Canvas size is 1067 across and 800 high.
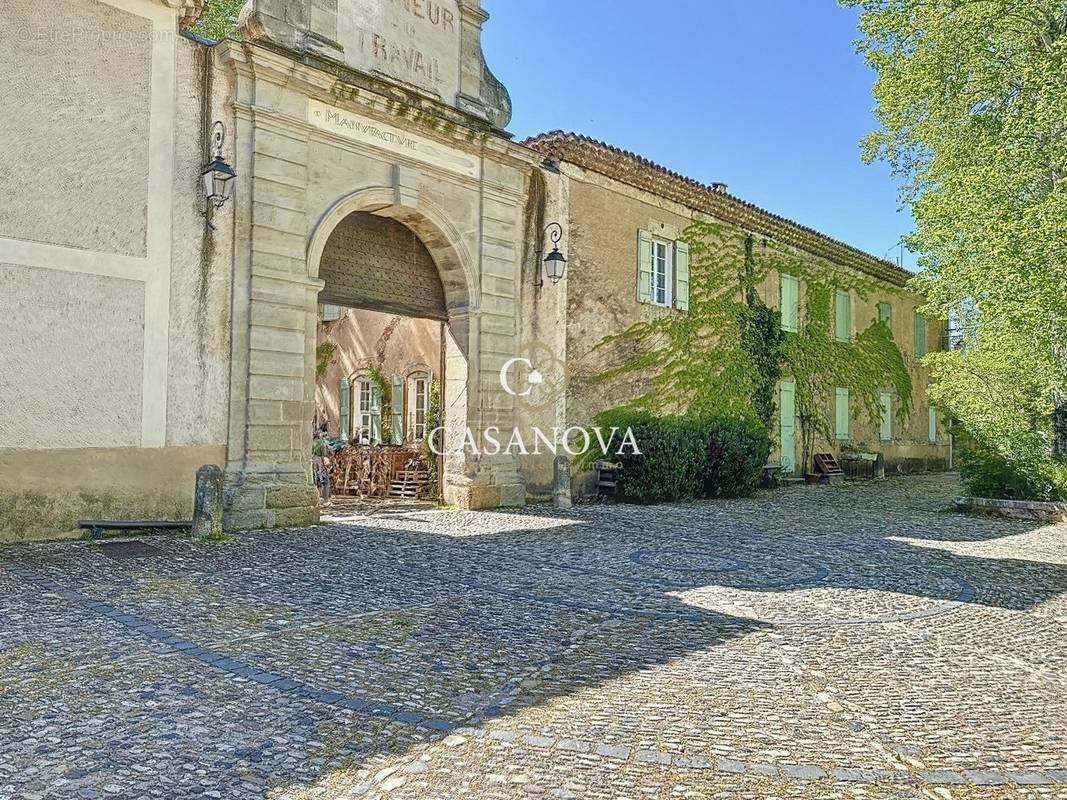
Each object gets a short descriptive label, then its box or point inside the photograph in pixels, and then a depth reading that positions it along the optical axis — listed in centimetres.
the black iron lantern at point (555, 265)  1138
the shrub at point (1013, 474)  1060
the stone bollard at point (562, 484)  1137
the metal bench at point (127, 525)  729
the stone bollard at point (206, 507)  760
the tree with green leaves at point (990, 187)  838
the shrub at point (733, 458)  1312
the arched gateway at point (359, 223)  848
